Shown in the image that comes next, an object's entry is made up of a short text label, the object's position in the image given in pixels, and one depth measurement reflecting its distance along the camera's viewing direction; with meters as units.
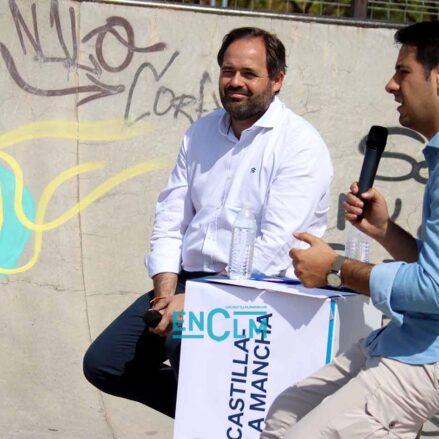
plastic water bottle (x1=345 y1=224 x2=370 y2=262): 4.62
